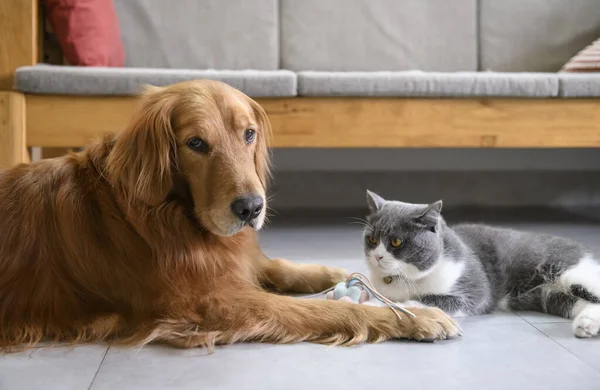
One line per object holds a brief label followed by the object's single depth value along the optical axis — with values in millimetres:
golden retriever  1614
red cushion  3188
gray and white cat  1836
